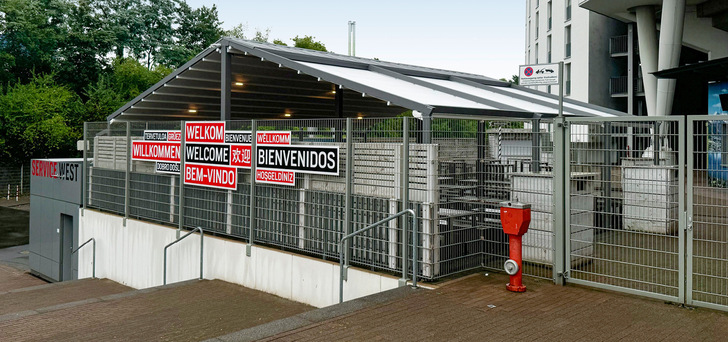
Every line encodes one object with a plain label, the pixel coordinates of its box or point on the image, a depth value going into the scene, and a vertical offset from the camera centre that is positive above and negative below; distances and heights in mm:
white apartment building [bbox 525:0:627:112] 34938 +7815
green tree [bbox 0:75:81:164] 36750 +2907
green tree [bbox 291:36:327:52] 51281 +11562
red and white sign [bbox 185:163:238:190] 10898 -69
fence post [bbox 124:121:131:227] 14116 +73
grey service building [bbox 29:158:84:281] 16719 -1382
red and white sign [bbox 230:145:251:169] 10570 +307
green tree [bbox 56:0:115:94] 47344 +10350
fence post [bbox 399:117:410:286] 7645 -254
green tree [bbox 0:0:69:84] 43875 +10426
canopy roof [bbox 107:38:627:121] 10188 +2261
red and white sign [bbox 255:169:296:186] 9578 -68
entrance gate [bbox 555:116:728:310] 6141 -246
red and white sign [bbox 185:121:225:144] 11320 +815
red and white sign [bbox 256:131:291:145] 9629 +598
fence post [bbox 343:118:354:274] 8477 -126
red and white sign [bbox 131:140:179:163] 12581 +480
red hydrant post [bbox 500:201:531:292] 6984 -665
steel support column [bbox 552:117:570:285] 7277 -273
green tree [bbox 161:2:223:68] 57688 +14432
